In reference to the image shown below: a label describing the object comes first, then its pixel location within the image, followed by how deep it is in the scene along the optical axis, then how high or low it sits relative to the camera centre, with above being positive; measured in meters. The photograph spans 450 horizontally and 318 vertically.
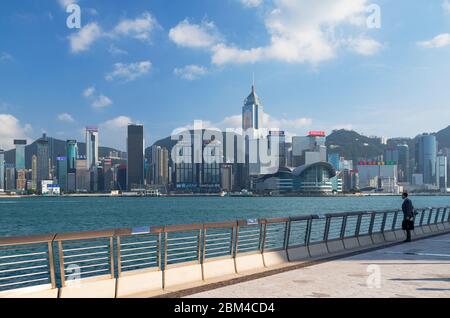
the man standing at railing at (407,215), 24.34 -2.07
